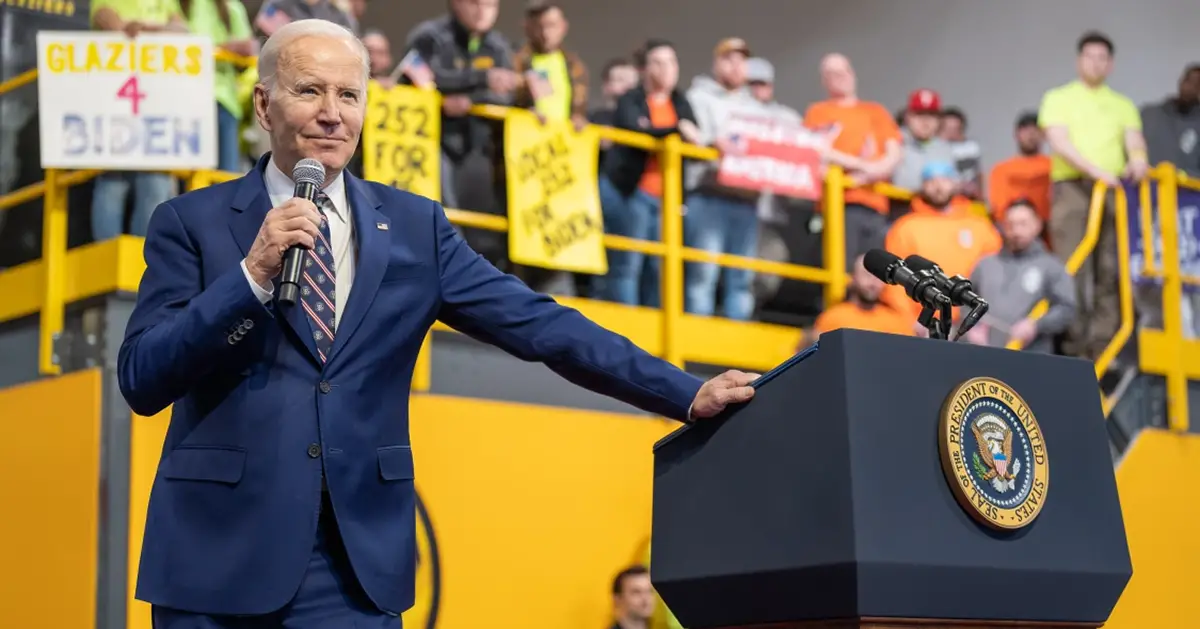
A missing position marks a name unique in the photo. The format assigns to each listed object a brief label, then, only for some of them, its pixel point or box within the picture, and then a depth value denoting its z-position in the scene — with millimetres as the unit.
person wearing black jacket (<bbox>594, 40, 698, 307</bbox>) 6652
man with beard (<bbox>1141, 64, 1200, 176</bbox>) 8664
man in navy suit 2023
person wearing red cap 8281
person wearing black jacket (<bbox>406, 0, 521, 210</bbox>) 6184
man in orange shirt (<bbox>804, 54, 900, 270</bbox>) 7555
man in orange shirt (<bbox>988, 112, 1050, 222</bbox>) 8484
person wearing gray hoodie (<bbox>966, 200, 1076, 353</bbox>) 7418
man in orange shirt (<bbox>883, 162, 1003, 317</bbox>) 7461
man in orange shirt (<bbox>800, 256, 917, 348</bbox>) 6844
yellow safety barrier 5539
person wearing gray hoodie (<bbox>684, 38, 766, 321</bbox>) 6848
